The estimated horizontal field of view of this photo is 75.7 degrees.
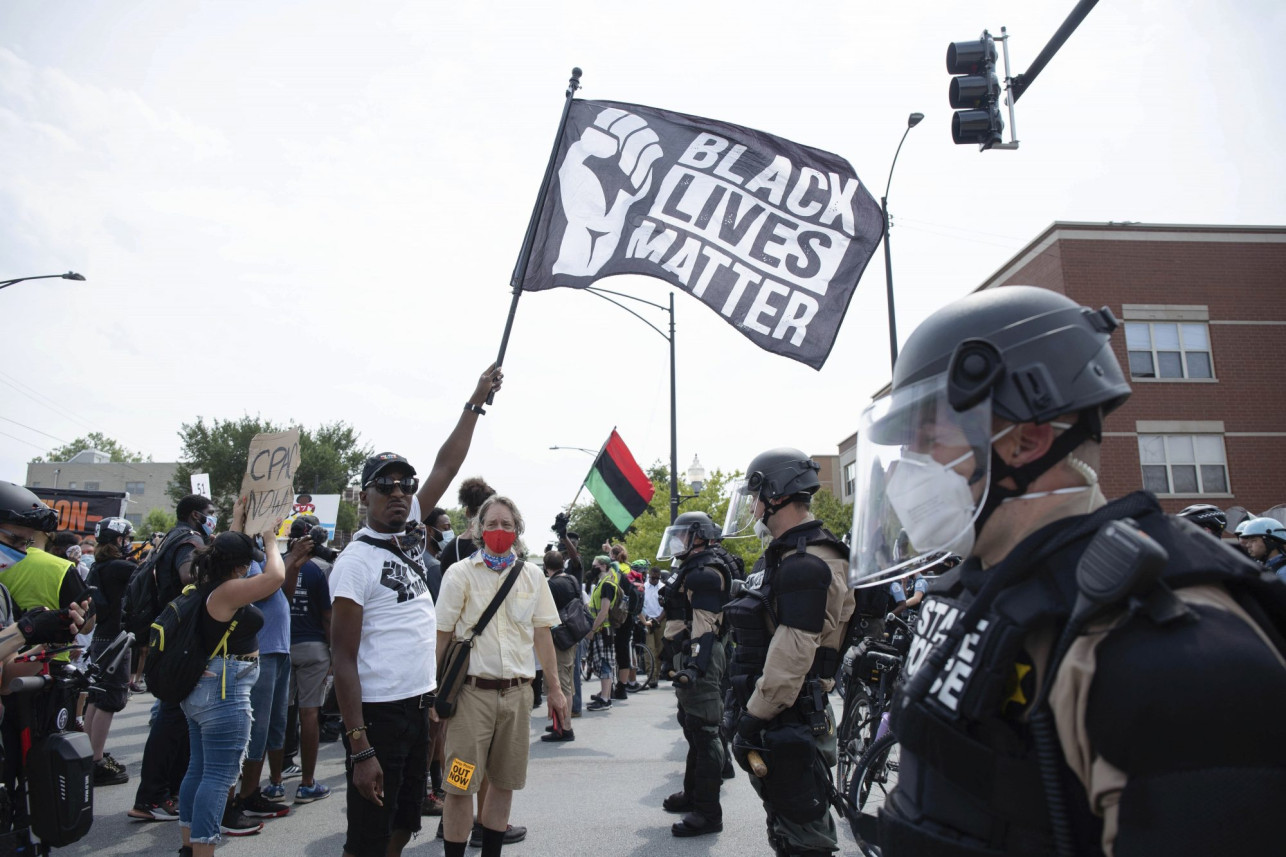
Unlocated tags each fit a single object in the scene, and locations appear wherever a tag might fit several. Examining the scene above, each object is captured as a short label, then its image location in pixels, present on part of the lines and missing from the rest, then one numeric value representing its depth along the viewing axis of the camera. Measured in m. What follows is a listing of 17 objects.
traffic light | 7.54
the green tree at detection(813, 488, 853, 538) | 40.88
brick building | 23.91
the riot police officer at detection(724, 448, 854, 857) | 3.94
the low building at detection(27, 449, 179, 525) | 76.69
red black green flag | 13.11
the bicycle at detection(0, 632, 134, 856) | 3.81
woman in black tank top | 4.48
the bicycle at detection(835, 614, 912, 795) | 6.46
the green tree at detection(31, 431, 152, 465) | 95.56
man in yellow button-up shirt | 4.54
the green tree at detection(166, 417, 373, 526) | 47.88
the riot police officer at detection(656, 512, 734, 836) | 6.09
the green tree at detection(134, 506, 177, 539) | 59.53
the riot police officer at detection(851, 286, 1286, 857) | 1.11
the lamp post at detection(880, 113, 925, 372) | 14.61
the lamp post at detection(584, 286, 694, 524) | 20.50
